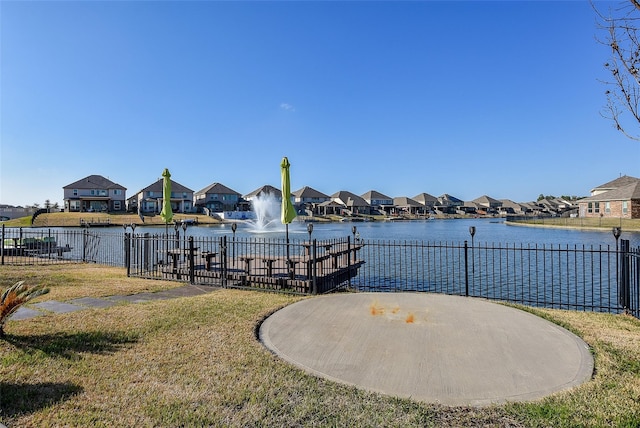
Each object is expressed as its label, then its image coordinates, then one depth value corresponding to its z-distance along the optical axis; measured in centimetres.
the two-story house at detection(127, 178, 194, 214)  8194
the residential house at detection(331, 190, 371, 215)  11769
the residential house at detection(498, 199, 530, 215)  13125
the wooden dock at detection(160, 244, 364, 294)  1005
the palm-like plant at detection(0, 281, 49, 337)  539
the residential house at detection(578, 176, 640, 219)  4841
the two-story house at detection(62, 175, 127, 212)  7559
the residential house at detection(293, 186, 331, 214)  11484
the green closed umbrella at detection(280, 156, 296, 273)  1144
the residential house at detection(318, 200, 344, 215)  10927
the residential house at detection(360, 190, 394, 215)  12771
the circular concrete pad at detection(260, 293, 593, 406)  403
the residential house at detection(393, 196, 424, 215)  12722
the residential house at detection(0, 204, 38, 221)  8029
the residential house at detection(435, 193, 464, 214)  13788
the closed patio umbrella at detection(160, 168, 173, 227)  1472
